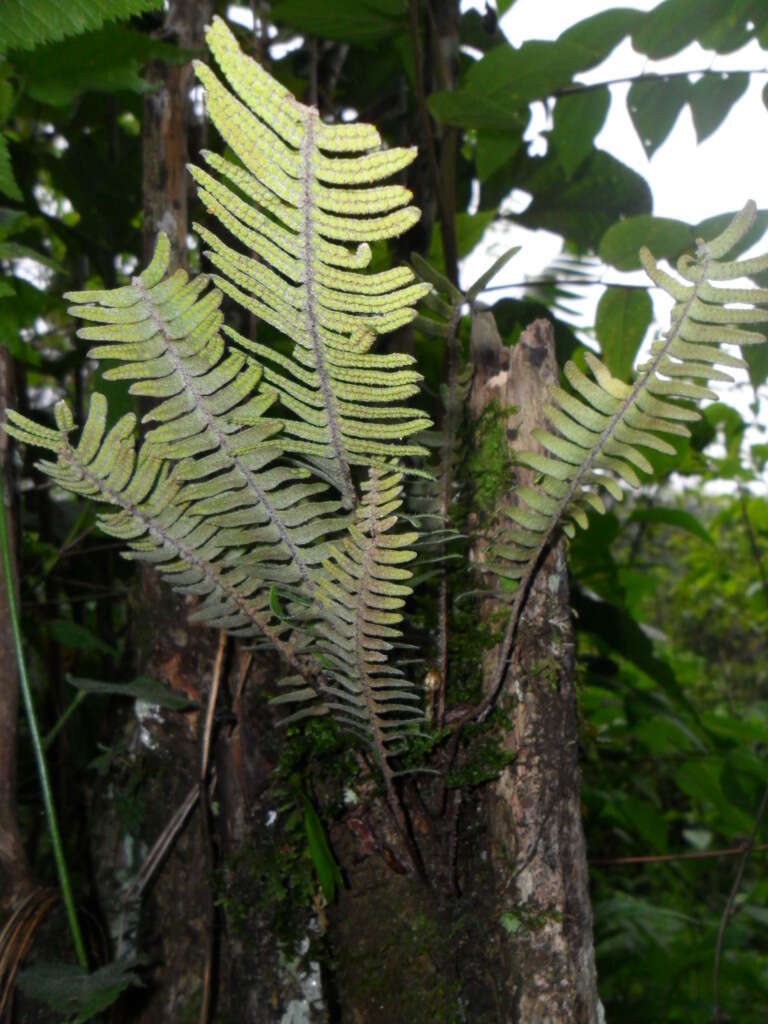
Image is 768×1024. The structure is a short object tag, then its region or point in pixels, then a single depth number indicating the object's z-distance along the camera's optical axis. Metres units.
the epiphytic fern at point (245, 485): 0.40
